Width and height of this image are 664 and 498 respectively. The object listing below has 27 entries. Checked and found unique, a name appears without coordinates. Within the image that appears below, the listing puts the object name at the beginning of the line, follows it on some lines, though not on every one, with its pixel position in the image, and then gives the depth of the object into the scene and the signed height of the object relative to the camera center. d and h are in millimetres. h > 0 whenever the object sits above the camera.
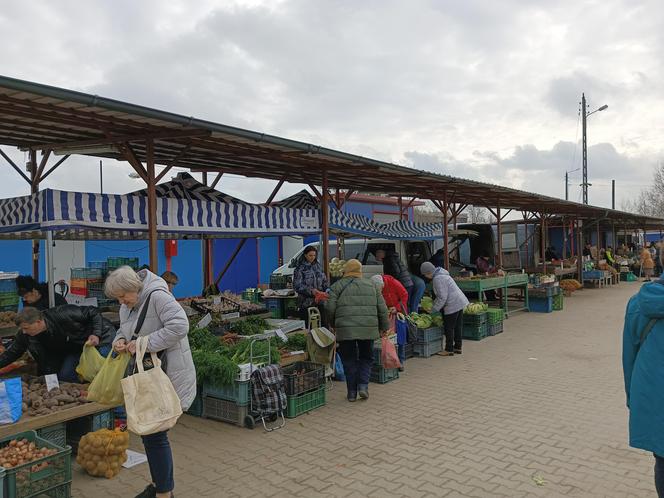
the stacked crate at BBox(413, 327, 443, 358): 8805 -1629
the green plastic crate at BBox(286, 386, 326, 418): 5805 -1740
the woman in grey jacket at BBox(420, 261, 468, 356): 8656 -966
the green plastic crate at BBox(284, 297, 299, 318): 9859 -1107
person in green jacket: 6188 -878
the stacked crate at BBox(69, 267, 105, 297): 8531 -449
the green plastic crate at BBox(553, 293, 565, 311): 14688 -1682
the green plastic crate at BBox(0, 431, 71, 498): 3388 -1493
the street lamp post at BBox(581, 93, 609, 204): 33438 +6674
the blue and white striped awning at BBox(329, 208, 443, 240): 9492 +366
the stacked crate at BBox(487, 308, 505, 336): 10734 -1593
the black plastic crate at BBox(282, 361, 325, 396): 5832 -1474
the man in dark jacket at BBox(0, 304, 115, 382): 4707 -769
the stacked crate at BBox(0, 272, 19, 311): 7780 -612
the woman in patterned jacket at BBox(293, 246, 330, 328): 7879 -512
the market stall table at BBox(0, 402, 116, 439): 3902 -1296
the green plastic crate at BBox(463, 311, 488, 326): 10320 -1461
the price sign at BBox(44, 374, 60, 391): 4636 -1132
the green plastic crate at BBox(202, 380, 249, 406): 5461 -1497
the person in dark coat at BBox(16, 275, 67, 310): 5855 -426
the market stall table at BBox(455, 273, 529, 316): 11805 -958
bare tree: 48125 +3998
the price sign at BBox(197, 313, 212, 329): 6535 -896
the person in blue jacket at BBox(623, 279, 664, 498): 2553 -649
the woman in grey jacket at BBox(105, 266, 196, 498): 3443 -553
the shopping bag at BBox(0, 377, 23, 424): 3936 -1100
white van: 12733 -105
